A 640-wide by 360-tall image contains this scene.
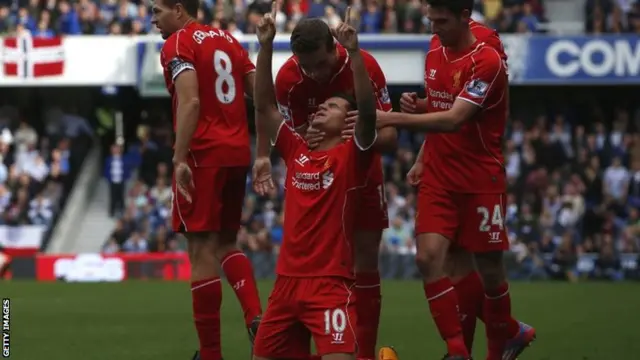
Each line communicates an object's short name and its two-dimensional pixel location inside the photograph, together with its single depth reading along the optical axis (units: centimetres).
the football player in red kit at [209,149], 1711
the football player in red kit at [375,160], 1609
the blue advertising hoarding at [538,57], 5316
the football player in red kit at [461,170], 1659
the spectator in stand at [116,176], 5266
